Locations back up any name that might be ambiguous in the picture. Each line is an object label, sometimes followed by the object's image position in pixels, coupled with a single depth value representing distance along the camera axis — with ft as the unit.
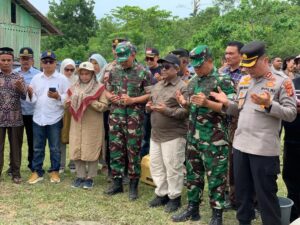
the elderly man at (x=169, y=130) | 16.60
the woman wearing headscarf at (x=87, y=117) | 19.40
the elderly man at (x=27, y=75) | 21.06
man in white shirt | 20.27
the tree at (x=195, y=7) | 116.74
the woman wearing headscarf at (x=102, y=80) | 21.38
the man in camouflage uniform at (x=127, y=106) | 18.16
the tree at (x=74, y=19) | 126.93
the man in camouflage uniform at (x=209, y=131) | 14.58
